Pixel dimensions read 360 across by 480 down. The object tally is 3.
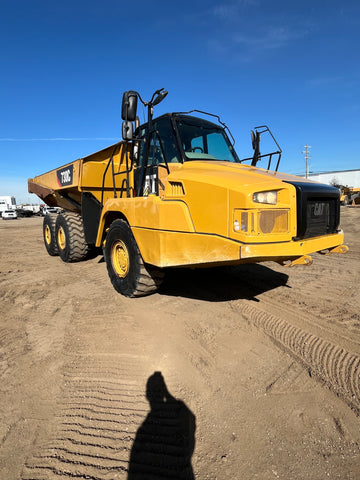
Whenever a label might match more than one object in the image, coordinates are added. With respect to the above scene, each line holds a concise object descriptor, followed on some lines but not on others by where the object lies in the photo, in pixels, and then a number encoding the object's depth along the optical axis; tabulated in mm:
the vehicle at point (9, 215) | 37728
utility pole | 51759
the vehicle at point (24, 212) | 45475
